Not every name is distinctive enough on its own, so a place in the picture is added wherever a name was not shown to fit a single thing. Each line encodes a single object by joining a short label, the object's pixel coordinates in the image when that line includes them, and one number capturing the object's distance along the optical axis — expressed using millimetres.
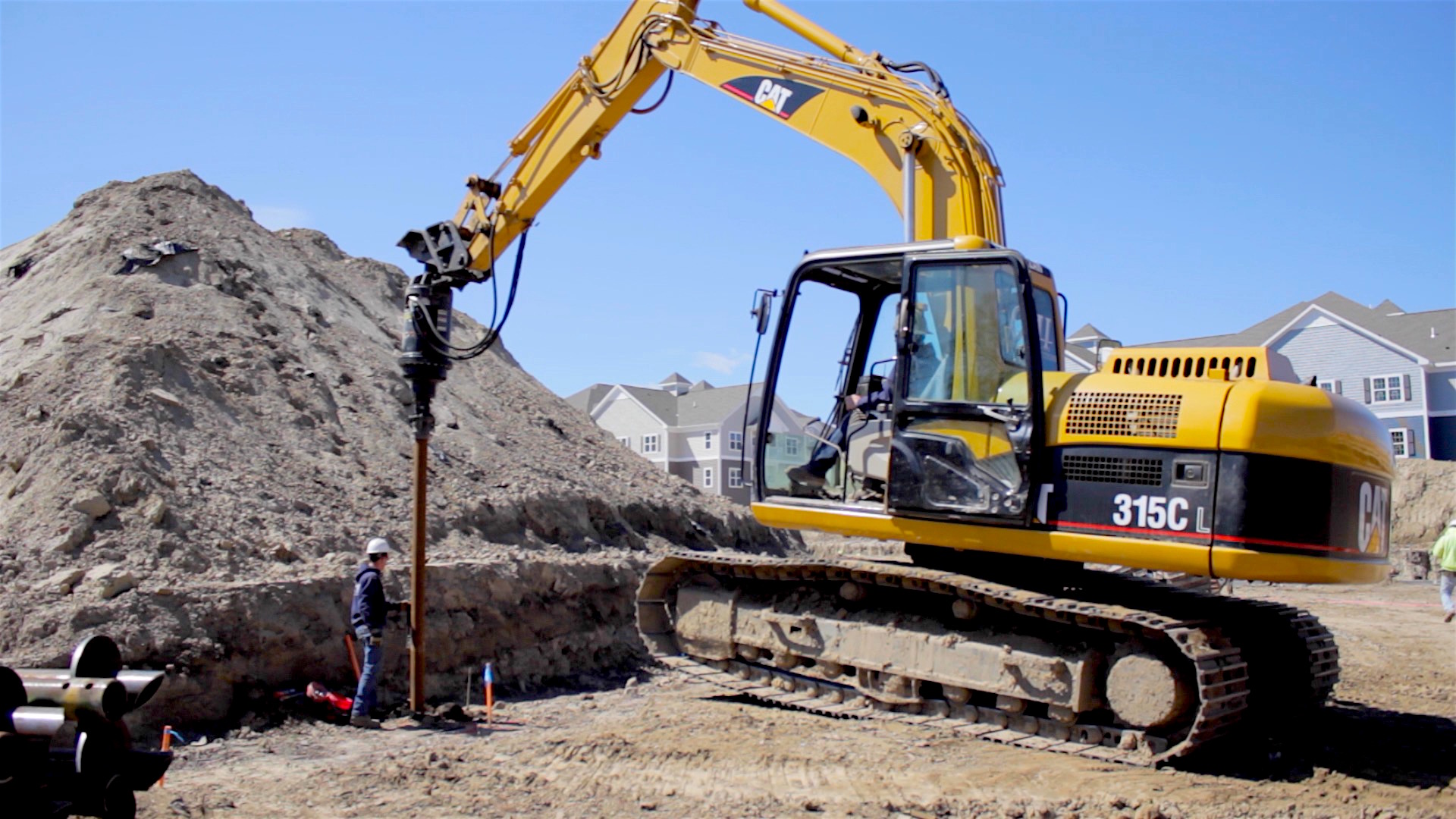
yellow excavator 6156
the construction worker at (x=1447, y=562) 14148
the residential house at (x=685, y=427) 43656
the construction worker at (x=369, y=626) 7988
